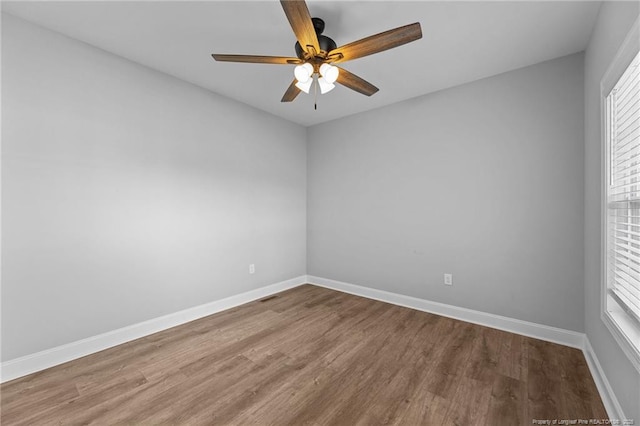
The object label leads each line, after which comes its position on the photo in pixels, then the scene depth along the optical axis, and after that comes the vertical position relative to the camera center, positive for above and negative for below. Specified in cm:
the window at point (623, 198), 131 +9
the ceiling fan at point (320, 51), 146 +108
